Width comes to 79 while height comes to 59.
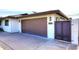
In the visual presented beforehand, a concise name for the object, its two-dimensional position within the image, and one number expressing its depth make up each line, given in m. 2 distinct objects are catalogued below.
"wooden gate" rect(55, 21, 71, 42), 4.68
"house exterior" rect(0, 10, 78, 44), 4.84
